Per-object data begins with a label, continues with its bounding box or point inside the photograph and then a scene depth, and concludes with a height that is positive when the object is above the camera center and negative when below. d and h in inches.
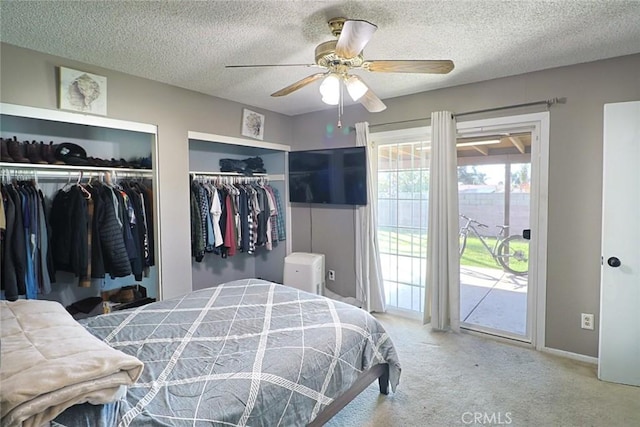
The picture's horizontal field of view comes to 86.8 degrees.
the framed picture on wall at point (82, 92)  95.2 +31.9
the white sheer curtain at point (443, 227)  125.2 -10.5
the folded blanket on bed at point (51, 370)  38.6 -21.2
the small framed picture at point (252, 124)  146.8 +33.8
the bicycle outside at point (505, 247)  126.3 -18.7
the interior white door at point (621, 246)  90.6 -13.2
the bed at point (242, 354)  53.4 -30.3
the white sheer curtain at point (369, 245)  145.6 -19.9
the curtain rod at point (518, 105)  106.7 +31.2
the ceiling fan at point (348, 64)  64.8 +30.3
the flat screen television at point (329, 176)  146.2 +10.8
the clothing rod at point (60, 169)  98.0 +10.4
